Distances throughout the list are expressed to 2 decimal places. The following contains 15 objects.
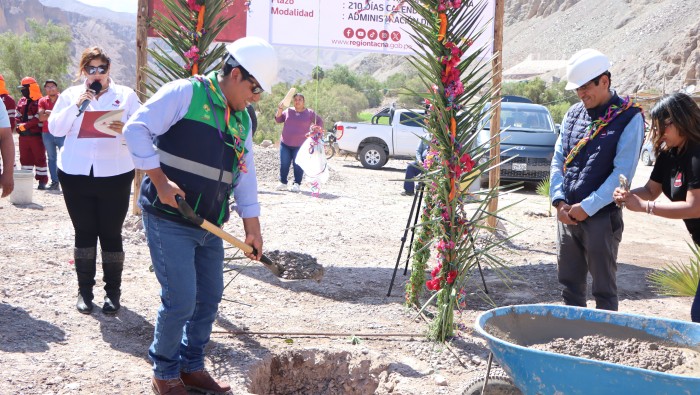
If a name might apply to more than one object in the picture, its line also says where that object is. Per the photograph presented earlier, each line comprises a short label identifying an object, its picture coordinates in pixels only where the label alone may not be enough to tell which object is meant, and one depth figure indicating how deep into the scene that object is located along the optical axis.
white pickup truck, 21.19
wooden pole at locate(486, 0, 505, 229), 8.59
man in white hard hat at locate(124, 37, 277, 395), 3.60
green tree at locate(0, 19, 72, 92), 36.81
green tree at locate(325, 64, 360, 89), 53.94
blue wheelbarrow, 2.79
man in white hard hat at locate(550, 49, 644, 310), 4.59
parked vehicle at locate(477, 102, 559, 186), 16.20
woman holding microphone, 5.10
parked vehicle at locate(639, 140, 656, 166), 25.58
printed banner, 8.69
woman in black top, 4.02
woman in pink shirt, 13.13
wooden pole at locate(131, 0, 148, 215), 7.74
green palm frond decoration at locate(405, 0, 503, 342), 5.13
